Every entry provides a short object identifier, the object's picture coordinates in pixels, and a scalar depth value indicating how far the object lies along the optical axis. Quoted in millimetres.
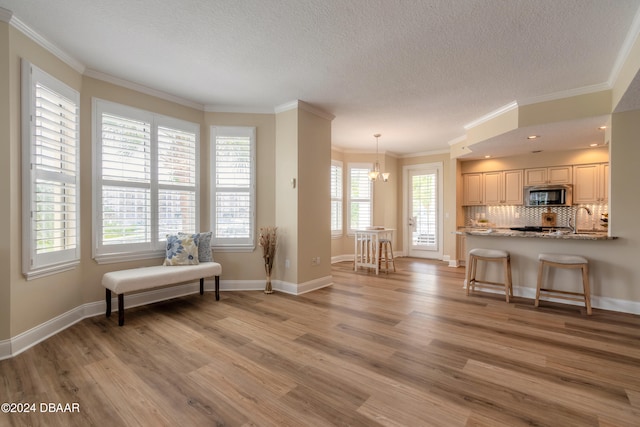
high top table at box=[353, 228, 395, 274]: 5992
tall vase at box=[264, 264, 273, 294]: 4488
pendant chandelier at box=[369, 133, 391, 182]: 5980
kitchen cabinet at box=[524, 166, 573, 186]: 5871
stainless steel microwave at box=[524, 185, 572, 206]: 5836
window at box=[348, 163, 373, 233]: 7602
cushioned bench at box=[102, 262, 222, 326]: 3217
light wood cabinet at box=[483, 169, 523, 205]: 6395
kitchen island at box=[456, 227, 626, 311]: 3820
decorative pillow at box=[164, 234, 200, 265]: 3975
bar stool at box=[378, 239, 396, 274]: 6016
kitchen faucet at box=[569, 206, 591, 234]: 5881
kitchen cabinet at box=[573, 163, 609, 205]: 5559
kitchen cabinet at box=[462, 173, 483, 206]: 6875
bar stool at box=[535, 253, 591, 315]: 3631
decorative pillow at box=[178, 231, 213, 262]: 4250
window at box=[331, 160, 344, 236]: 7288
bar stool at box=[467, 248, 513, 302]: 4145
